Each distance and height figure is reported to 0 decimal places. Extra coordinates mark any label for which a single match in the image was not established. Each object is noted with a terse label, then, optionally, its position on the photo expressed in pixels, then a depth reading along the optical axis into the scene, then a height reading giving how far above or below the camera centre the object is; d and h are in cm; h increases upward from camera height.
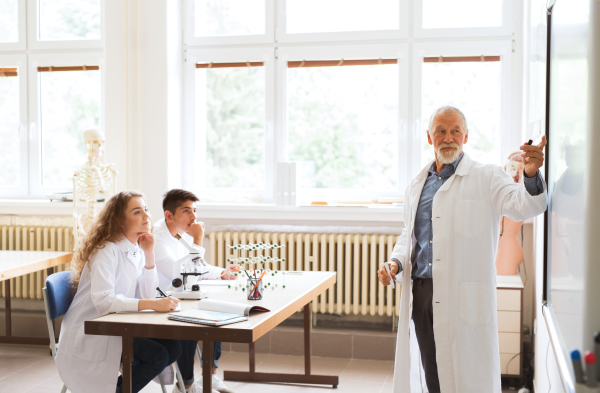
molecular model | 282 -54
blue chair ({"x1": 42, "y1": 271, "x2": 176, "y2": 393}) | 272 -56
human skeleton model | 434 -6
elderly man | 239 -37
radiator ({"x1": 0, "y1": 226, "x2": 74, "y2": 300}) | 466 -55
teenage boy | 315 -37
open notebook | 232 -57
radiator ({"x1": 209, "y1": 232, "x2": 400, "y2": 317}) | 421 -61
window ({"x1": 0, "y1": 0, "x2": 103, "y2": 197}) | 496 +74
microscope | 281 -48
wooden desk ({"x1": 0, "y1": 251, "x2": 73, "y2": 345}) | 373 -59
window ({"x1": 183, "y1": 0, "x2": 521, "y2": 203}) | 435 +67
